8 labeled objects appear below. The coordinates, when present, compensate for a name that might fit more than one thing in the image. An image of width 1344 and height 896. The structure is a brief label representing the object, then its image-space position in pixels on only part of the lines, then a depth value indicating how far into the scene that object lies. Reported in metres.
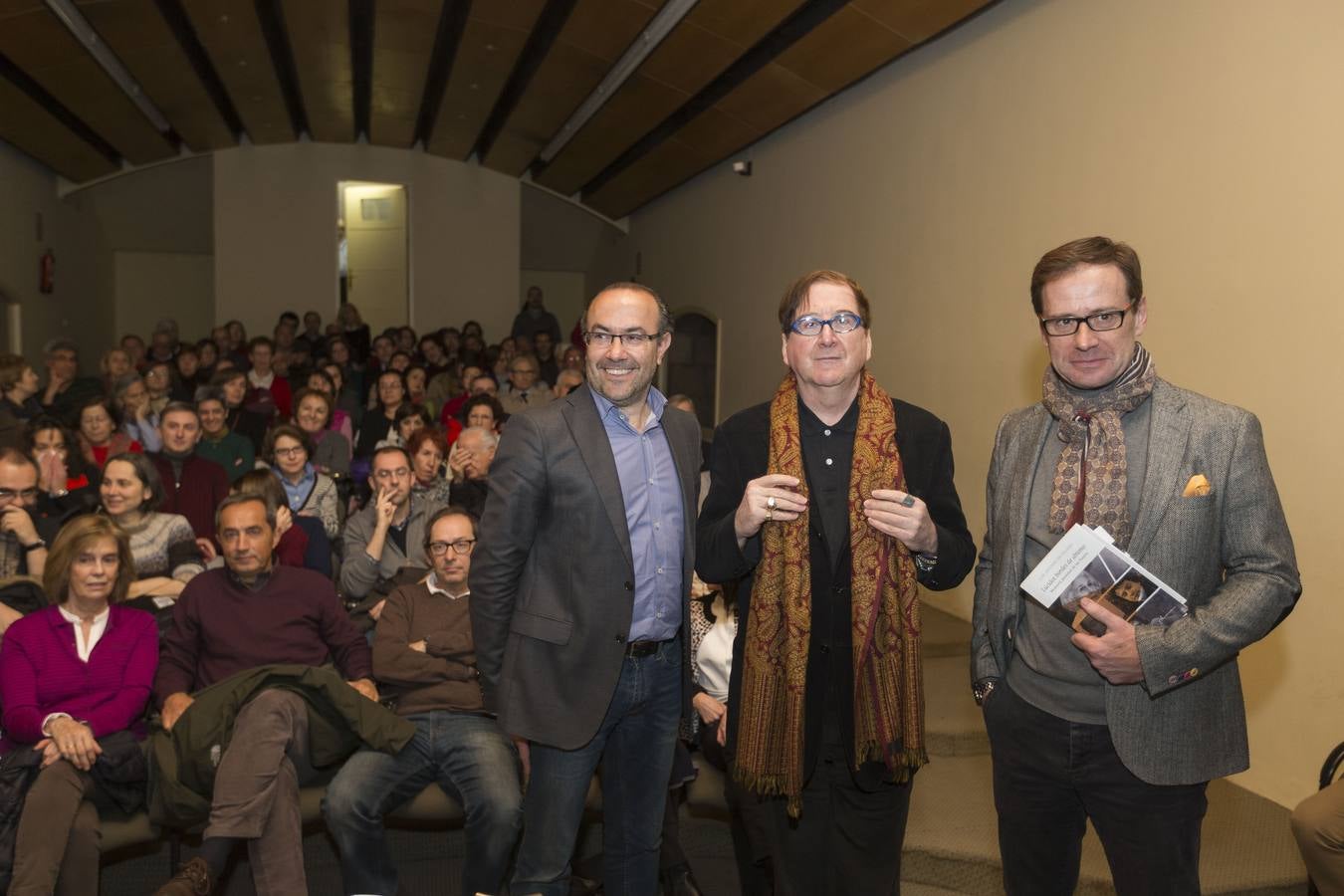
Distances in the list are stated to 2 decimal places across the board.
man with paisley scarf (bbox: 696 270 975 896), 1.94
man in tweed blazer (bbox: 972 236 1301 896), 1.69
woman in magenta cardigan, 2.72
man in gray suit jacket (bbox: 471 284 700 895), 2.14
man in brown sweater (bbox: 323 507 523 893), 2.86
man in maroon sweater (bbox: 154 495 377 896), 2.75
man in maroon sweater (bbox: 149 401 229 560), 4.71
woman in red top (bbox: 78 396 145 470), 5.34
